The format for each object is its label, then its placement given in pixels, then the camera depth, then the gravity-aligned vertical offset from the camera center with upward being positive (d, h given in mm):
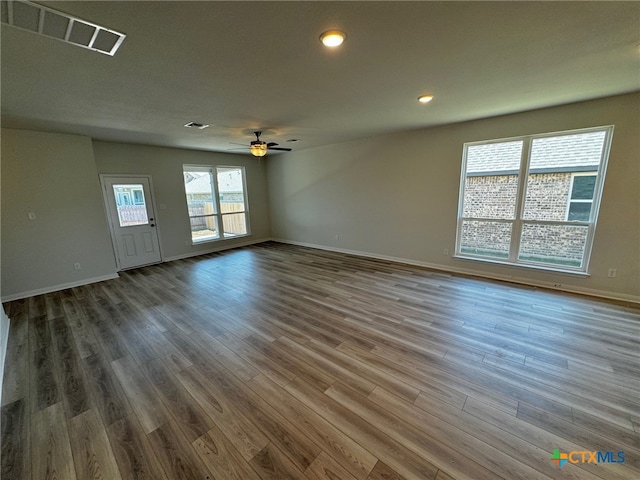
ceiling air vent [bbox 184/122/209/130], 3787 +1171
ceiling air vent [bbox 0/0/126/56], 1410 +1110
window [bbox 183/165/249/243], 6406 -66
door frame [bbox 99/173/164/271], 4914 -5
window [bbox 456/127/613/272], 3449 -79
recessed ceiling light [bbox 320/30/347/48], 1702 +1120
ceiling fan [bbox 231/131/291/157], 4152 +848
